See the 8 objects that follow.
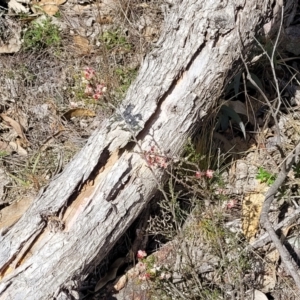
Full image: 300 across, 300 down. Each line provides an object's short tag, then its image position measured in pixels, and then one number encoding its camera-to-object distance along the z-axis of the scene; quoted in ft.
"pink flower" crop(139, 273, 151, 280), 8.10
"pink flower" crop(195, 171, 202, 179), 7.88
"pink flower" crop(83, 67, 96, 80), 7.63
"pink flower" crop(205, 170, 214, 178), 8.08
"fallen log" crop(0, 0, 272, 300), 7.63
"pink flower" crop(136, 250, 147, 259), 8.20
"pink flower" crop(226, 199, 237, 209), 8.32
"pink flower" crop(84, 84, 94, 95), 7.52
